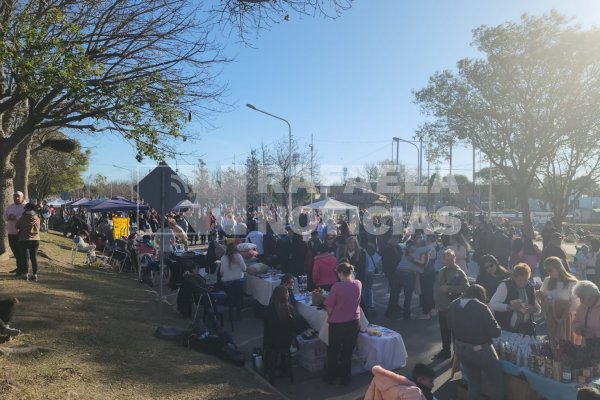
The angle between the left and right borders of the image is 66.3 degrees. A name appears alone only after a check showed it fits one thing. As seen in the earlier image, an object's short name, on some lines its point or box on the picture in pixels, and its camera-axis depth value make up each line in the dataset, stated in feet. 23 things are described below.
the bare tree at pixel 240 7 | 17.92
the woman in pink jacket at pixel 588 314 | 17.08
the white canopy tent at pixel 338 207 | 68.82
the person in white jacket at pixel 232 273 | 30.25
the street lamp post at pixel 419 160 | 142.92
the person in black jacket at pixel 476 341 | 15.64
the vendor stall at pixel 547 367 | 15.08
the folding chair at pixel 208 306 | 26.17
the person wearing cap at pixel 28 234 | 28.06
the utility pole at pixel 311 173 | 137.84
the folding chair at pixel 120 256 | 48.88
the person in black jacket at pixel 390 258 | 33.09
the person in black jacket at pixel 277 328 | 20.40
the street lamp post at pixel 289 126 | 86.49
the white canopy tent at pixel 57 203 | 133.39
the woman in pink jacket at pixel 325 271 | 28.68
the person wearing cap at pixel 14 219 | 29.73
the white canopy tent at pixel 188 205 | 81.92
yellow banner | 72.33
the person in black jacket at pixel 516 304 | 19.54
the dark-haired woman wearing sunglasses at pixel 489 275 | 22.44
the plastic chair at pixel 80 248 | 48.79
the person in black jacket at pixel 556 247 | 30.86
